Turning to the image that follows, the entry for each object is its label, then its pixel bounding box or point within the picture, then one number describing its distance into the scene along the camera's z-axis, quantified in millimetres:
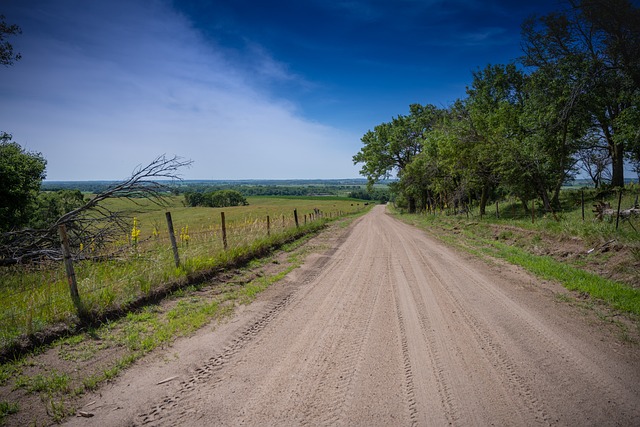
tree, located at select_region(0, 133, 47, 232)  14562
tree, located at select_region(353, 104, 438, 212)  37844
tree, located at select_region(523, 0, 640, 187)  15062
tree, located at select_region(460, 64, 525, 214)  19156
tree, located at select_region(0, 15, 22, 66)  8422
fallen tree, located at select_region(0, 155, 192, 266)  6539
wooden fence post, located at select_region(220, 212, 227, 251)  9880
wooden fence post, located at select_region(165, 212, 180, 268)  7645
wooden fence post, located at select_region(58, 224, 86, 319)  5180
